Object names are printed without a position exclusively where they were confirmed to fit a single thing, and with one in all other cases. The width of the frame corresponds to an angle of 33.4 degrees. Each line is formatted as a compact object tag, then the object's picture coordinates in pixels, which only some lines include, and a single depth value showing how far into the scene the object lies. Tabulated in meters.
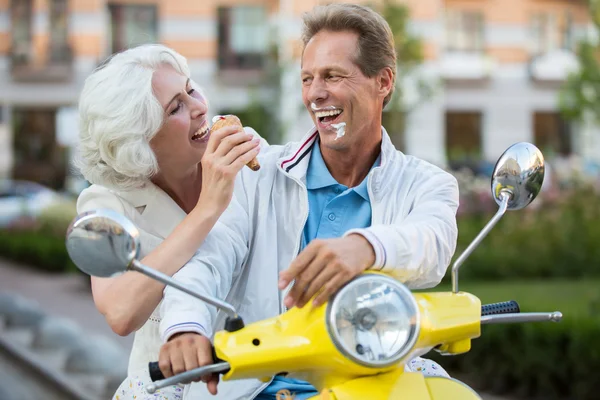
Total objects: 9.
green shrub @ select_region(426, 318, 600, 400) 5.89
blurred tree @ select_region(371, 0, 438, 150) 18.98
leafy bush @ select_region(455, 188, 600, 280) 10.41
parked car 21.13
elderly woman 2.45
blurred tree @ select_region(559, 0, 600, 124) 12.29
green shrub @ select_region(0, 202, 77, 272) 15.67
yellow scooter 1.57
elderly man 2.05
